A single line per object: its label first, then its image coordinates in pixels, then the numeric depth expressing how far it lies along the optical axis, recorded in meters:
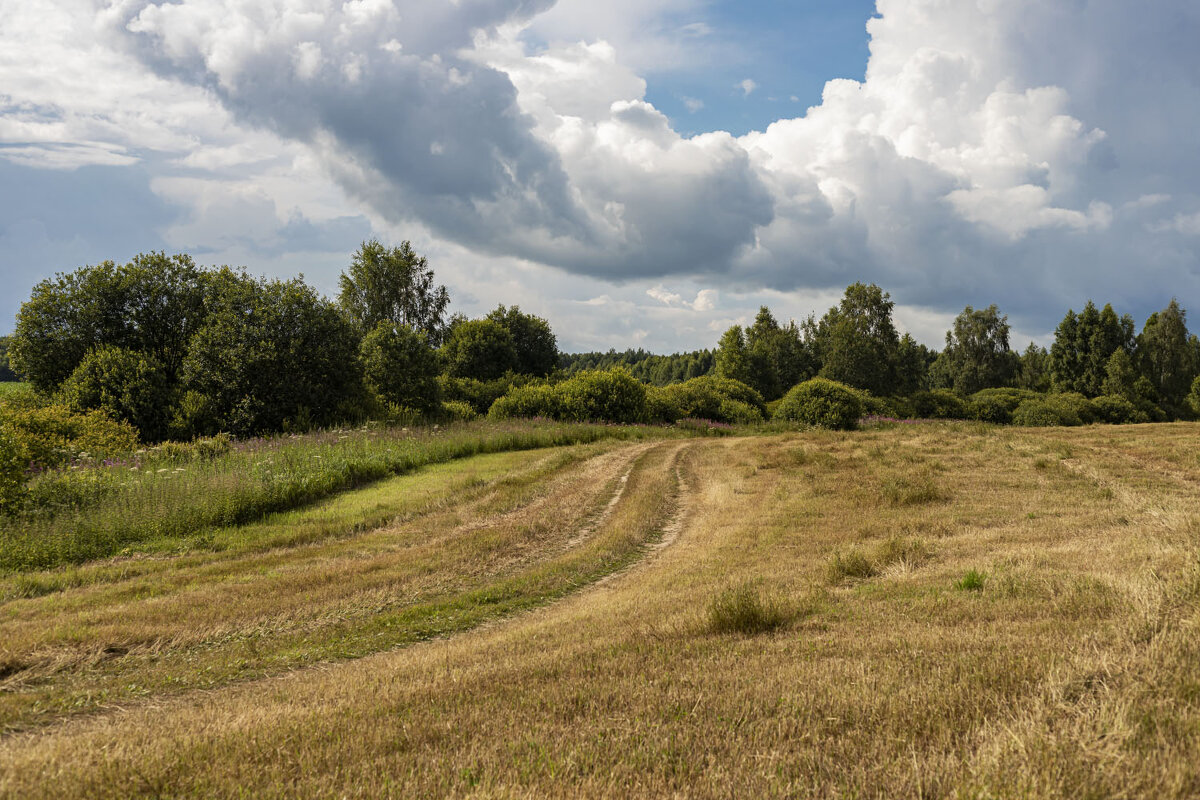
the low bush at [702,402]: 41.75
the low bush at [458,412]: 34.31
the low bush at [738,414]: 41.62
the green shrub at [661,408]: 38.62
